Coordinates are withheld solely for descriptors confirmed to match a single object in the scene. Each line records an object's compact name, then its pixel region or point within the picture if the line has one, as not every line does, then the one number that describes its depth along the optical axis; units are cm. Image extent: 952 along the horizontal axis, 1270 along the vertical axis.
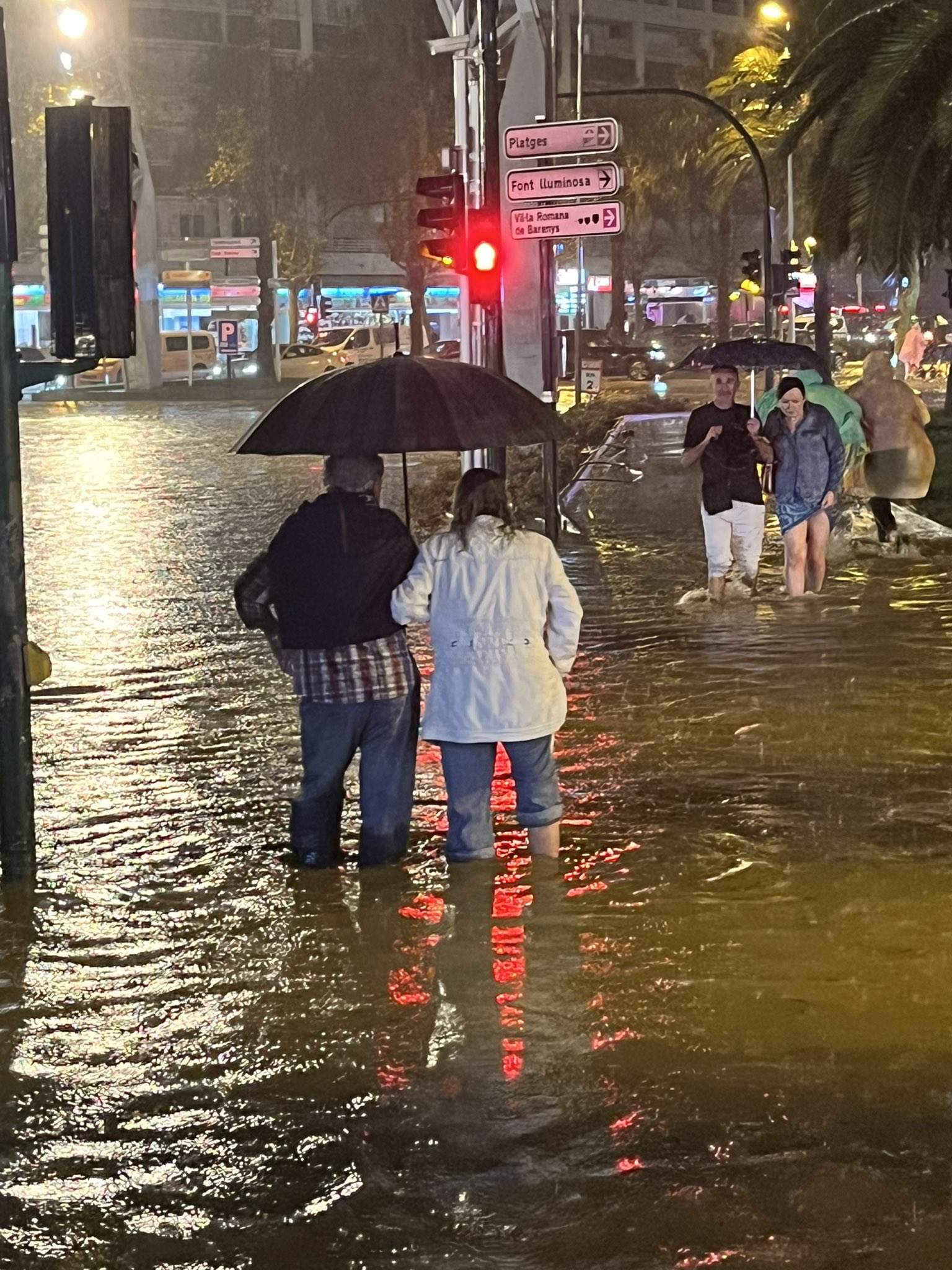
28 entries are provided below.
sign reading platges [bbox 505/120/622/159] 1522
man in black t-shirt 1319
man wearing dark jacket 688
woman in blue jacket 1341
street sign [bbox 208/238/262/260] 5862
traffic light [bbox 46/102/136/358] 688
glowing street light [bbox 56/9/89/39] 4491
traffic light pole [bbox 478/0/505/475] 1509
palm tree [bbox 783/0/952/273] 1927
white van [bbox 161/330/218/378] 6094
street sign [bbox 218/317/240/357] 5828
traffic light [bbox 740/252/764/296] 3650
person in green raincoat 1462
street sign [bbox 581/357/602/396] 3200
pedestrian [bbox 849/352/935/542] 1589
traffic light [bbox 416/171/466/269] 1617
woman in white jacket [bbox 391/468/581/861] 679
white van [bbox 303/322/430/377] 6006
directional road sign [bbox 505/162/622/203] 1512
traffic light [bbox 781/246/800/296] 3584
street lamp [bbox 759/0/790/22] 4156
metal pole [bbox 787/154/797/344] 4903
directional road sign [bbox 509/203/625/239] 1548
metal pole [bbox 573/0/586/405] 2642
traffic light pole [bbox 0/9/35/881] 693
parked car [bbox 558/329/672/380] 5812
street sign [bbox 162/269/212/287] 6675
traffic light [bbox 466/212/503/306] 1559
